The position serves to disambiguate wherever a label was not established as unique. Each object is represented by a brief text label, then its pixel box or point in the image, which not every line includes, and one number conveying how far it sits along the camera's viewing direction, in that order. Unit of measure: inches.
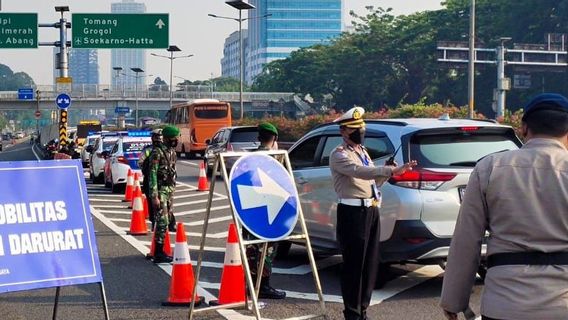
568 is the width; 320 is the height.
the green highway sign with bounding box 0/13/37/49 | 1419.8
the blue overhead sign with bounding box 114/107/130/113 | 3905.0
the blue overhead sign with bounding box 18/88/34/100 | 3004.4
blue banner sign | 259.8
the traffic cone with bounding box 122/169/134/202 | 820.0
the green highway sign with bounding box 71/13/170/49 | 1421.0
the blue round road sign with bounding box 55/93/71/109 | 1234.6
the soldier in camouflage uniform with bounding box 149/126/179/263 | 440.5
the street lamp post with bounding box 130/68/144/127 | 3660.2
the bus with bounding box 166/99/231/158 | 1895.9
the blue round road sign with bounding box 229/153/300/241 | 291.7
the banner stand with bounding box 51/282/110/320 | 268.4
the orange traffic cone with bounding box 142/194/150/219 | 669.3
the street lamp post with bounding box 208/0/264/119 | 1878.7
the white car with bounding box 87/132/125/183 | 1075.9
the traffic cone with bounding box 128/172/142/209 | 568.2
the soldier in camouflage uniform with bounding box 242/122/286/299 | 340.8
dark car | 1102.4
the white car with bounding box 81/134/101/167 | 1509.6
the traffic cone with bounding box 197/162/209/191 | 966.4
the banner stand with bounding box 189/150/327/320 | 284.5
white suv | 343.6
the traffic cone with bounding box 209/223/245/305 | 335.6
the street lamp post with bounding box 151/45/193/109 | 2945.4
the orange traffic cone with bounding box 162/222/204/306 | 343.9
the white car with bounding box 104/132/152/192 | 937.5
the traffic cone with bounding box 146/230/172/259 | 450.1
